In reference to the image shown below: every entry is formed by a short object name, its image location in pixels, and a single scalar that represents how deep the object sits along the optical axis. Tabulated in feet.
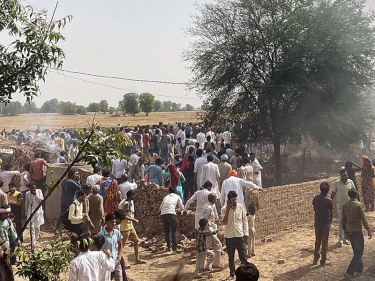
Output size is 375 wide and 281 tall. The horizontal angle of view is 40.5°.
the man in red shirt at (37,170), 44.50
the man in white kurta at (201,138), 67.21
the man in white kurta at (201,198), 34.27
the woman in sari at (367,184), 46.26
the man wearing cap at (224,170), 44.06
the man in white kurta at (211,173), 41.01
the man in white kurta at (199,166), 45.29
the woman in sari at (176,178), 42.27
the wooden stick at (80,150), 13.38
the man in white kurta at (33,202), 36.29
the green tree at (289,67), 61.11
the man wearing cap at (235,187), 35.37
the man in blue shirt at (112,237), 24.68
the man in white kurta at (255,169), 44.48
